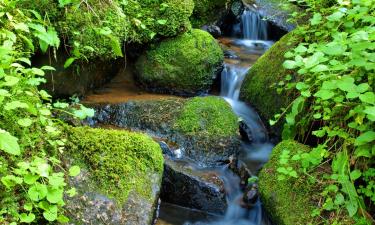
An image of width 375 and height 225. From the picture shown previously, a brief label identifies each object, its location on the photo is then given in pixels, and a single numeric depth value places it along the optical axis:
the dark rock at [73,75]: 4.86
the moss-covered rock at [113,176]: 3.12
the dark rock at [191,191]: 4.39
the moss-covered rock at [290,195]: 3.35
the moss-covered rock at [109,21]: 4.60
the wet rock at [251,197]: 4.39
